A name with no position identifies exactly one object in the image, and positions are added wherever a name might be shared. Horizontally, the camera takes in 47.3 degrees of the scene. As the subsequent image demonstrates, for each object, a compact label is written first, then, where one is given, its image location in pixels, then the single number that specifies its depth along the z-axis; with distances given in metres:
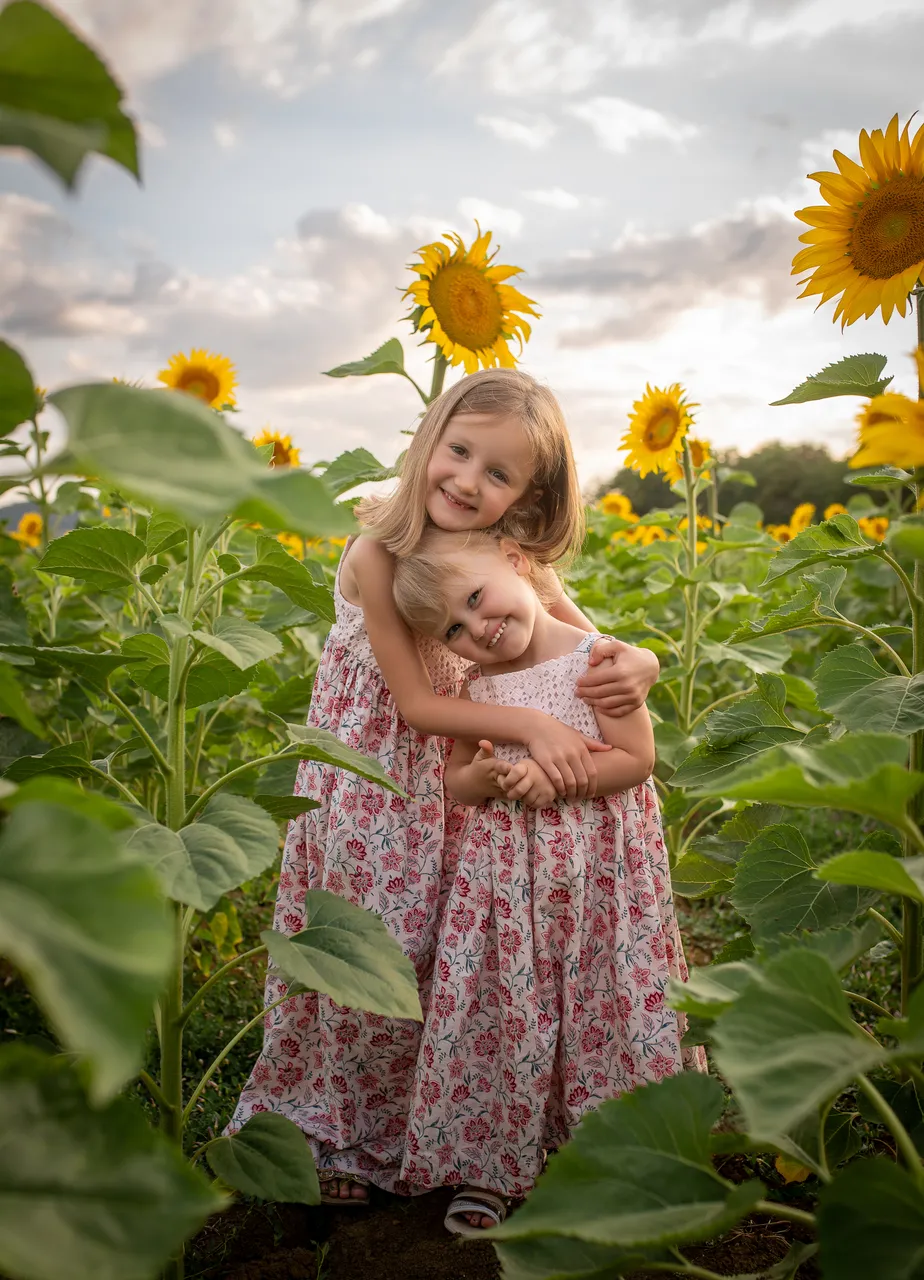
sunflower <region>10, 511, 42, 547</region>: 4.92
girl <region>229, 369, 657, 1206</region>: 1.93
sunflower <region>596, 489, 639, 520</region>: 6.70
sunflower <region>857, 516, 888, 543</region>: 5.65
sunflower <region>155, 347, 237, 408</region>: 3.36
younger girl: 1.84
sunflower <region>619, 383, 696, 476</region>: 3.01
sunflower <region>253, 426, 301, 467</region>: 3.59
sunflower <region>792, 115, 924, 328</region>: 1.48
